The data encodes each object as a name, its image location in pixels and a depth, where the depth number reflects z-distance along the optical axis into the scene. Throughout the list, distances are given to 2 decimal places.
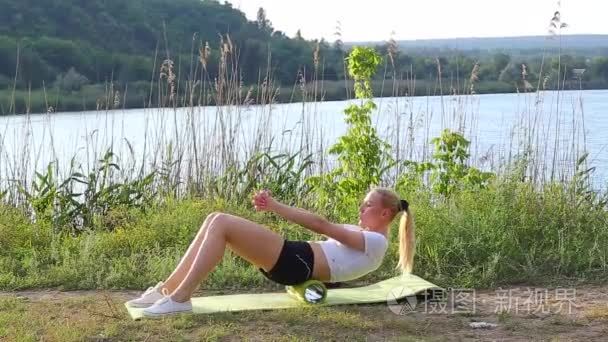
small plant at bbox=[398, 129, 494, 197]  5.83
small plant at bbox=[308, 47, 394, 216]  5.75
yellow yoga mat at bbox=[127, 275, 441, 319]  4.08
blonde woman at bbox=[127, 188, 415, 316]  3.95
